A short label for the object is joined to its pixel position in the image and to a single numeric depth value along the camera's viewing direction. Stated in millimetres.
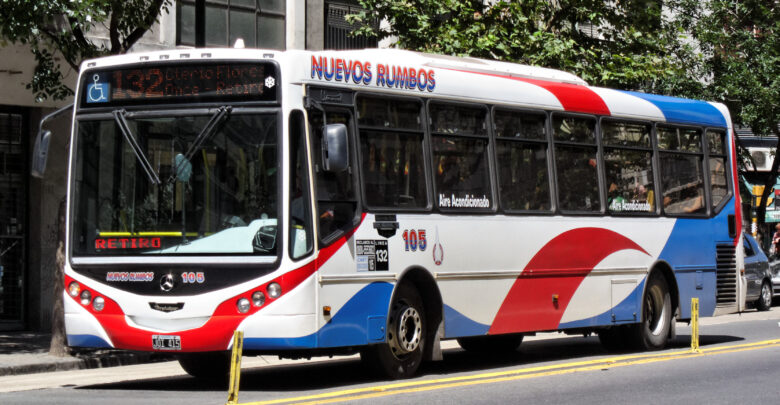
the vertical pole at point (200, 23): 22953
